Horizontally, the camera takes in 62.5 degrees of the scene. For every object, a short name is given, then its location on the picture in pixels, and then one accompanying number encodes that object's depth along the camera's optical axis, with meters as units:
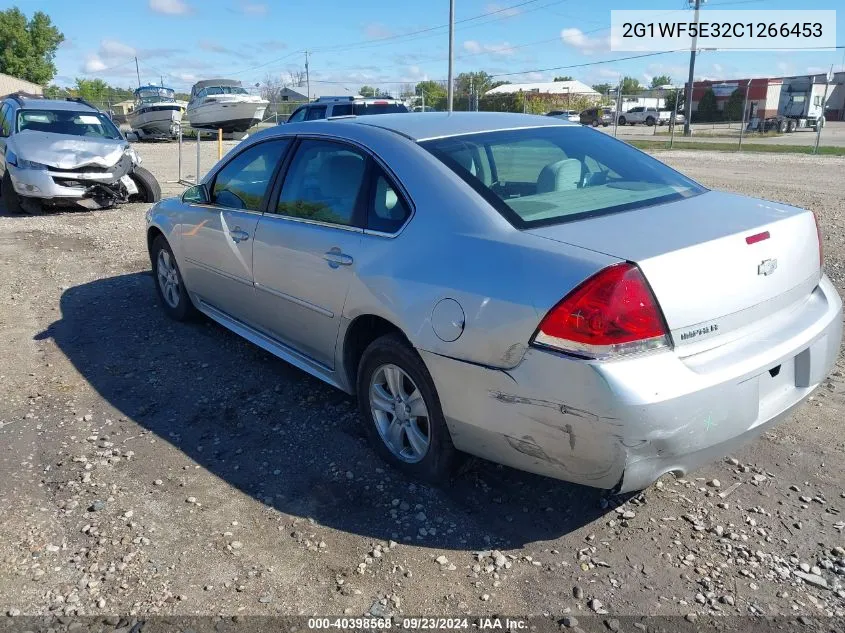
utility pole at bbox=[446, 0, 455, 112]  26.11
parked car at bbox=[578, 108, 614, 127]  47.95
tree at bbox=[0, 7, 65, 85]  65.38
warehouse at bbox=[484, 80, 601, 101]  65.92
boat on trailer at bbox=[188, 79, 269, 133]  31.20
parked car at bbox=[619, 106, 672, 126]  54.19
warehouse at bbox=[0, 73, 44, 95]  55.95
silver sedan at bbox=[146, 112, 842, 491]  2.46
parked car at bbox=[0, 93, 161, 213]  10.53
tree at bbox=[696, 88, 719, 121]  55.53
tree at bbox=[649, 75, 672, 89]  112.39
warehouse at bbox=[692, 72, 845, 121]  44.47
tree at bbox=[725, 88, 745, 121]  53.47
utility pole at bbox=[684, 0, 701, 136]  39.57
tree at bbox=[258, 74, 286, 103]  68.22
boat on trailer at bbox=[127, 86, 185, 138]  31.92
